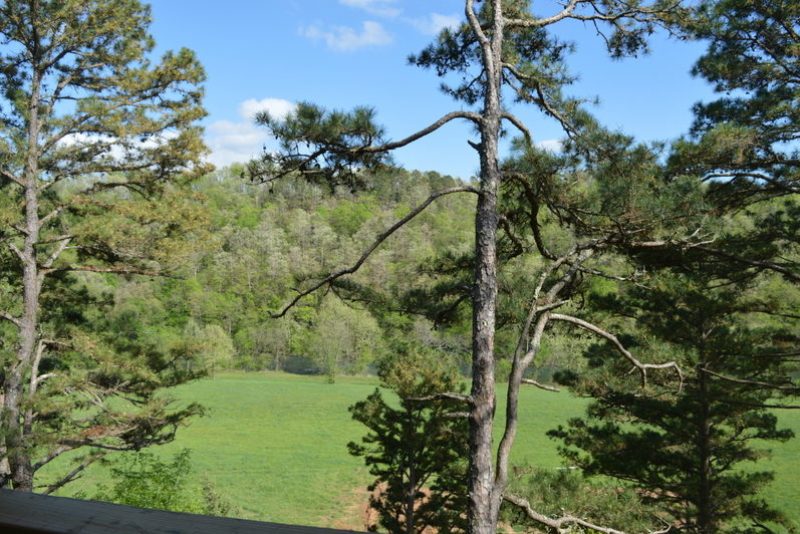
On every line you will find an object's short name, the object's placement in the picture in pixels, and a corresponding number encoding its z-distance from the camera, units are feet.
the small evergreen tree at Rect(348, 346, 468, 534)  34.09
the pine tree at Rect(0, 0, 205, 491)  29.73
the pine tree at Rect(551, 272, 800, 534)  29.32
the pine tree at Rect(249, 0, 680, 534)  14.78
